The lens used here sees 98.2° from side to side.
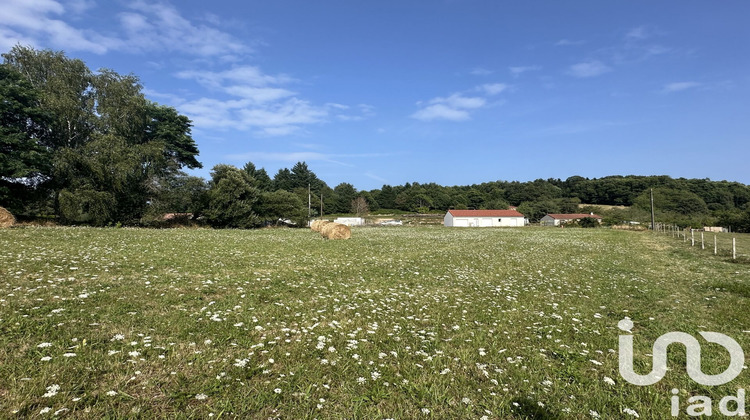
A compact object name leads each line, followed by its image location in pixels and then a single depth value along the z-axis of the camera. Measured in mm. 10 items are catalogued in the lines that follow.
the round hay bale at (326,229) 35531
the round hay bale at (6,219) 25641
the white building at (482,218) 106438
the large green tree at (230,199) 52678
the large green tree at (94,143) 39250
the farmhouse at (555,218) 128438
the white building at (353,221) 100875
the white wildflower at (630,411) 4570
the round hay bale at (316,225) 45106
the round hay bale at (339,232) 34875
